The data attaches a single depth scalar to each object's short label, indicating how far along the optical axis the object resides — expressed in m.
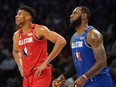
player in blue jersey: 6.56
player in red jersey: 7.86
